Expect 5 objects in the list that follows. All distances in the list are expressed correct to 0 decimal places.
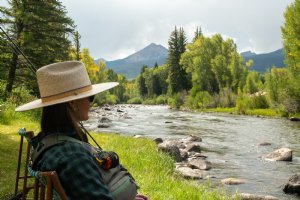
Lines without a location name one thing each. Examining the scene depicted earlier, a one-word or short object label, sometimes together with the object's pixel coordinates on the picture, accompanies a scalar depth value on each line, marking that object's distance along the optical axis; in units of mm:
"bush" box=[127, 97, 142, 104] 117344
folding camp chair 2070
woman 2211
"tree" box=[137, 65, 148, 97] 122938
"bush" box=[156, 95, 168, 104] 98562
